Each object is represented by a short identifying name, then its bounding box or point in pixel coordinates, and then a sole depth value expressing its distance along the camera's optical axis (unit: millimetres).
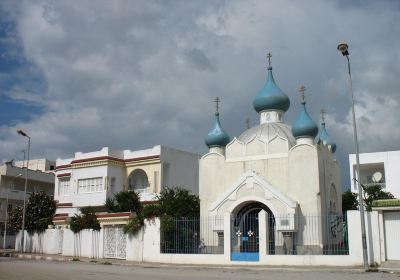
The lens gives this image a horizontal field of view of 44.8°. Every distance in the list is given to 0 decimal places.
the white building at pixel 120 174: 40219
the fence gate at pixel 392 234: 21281
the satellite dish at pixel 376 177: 37438
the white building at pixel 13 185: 49156
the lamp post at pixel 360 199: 20375
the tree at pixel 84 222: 31625
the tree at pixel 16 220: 40375
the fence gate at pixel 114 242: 28578
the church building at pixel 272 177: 26094
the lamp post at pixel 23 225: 35556
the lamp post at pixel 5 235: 47375
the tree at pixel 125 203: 36500
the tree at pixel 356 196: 33094
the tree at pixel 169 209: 27203
